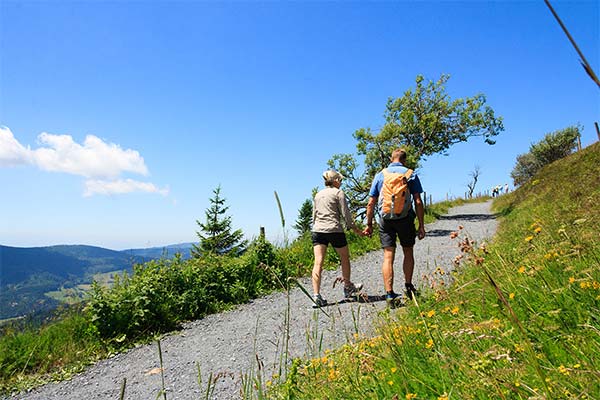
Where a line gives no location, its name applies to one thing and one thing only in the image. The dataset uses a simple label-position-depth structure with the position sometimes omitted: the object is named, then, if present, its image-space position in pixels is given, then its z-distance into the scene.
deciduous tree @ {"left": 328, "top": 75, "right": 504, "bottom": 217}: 20.98
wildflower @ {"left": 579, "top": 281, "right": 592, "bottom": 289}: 2.29
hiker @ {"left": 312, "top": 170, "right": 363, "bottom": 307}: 6.29
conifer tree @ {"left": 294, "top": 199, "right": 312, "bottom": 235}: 32.94
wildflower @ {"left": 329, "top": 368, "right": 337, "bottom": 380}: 2.40
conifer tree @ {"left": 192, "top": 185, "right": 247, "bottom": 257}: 24.78
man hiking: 5.34
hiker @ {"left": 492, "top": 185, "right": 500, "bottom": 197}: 51.09
